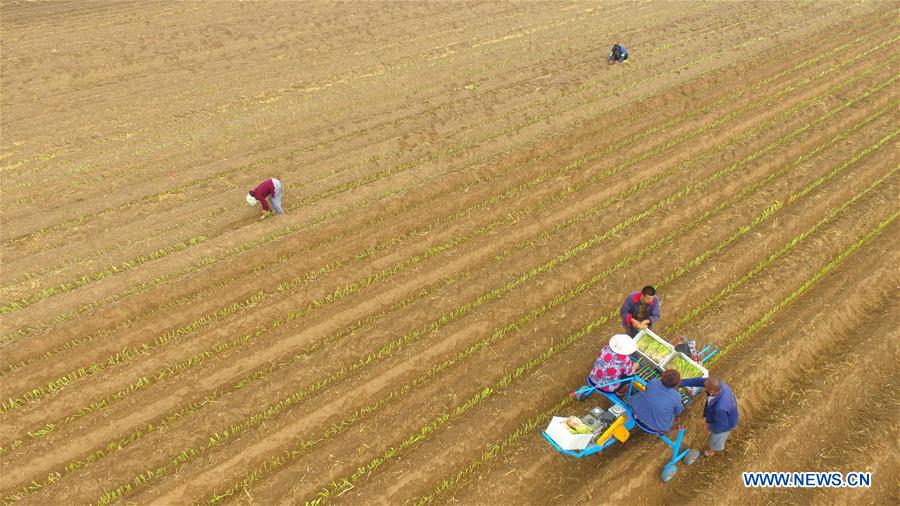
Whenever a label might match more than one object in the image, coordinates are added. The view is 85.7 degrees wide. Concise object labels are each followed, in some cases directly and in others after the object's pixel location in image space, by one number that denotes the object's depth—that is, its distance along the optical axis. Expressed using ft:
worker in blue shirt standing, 19.04
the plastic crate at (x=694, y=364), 21.52
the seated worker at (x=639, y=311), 23.84
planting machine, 20.74
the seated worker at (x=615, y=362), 21.52
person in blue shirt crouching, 58.80
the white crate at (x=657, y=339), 22.22
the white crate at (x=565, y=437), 20.68
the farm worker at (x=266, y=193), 36.50
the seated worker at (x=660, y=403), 19.33
